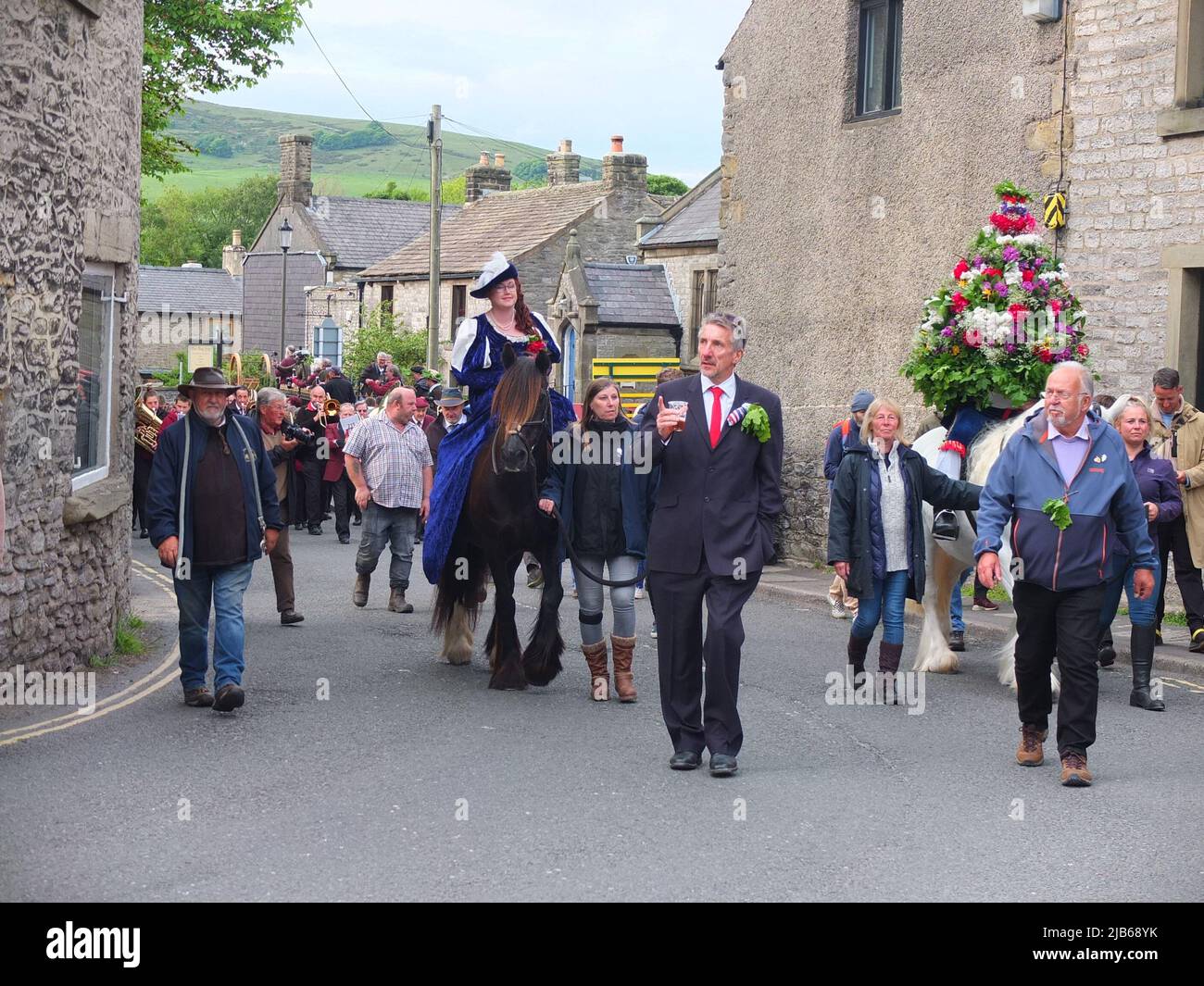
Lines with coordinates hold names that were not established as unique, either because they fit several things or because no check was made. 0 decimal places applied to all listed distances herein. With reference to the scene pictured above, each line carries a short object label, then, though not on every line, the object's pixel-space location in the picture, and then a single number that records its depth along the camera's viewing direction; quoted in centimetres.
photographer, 1291
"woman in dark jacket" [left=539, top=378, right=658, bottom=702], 962
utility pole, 3069
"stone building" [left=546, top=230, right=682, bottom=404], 3475
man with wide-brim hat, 927
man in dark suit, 775
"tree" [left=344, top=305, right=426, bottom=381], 4675
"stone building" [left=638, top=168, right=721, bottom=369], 3559
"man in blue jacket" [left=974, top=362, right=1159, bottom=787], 777
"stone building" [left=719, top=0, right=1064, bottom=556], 1602
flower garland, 1195
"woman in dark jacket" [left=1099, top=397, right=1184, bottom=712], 995
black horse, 979
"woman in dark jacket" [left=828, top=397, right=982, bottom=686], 992
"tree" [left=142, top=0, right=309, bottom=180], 2614
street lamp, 4506
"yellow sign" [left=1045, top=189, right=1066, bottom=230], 1502
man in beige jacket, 1173
